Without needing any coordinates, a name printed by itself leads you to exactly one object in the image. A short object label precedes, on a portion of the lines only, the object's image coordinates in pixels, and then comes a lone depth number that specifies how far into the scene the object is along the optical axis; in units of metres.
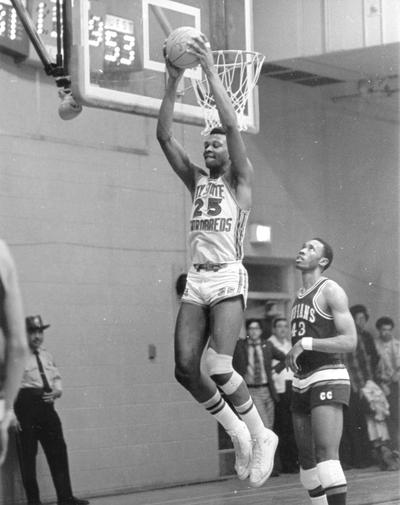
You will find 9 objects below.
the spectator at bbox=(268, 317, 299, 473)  15.61
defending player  9.65
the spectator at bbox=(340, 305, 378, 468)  17.17
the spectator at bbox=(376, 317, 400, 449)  17.42
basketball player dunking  8.94
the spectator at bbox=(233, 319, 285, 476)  15.15
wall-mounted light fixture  16.77
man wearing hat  12.60
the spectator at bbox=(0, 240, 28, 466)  5.12
